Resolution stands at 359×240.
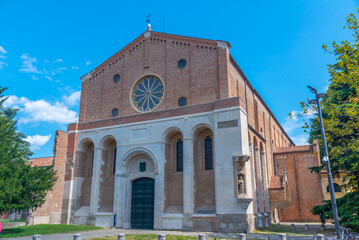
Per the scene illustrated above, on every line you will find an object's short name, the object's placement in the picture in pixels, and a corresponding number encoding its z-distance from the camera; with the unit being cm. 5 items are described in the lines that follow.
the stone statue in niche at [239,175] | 1728
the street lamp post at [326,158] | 1118
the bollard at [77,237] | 1045
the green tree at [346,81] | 1164
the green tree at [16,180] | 1591
